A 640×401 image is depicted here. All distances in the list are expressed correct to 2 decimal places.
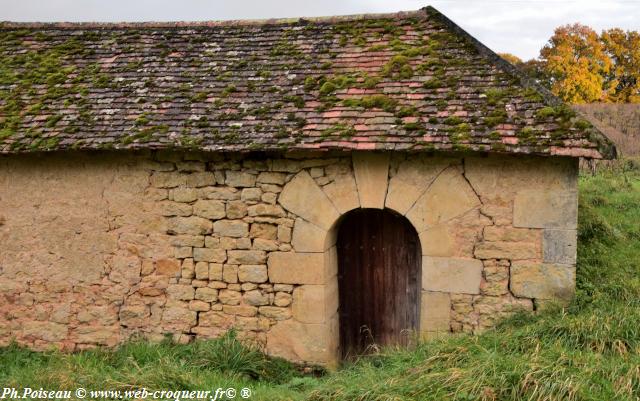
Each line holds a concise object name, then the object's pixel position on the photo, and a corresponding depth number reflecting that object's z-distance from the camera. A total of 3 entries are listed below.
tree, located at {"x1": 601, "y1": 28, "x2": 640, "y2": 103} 27.81
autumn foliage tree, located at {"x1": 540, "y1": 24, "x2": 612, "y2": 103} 26.89
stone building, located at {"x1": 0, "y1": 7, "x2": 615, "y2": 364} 5.80
